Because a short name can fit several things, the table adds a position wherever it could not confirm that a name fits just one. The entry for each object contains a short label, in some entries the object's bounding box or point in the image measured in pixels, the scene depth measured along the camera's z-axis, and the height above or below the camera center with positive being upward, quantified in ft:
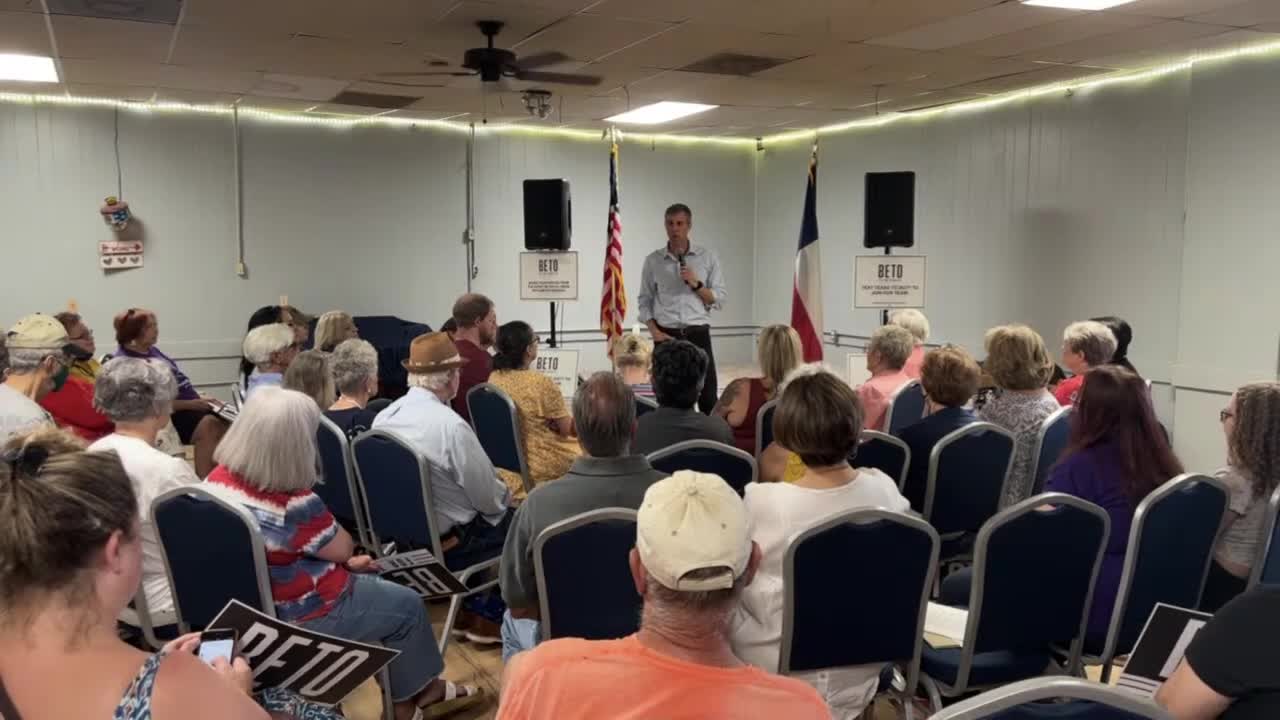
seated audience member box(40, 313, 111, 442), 14.25 -2.12
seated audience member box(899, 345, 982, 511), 12.65 -1.73
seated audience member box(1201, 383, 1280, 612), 9.38 -1.99
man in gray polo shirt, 8.40 -1.94
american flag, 24.56 -0.13
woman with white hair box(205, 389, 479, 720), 8.68 -2.46
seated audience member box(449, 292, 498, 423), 17.88 -1.36
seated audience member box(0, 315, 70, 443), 12.99 -1.20
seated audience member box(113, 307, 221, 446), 18.72 -1.66
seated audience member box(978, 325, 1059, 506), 13.66 -1.79
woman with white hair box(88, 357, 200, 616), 9.30 -1.71
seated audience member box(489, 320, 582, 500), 14.71 -2.33
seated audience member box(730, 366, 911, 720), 8.07 -1.98
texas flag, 25.23 -0.44
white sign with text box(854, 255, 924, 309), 24.61 -0.26
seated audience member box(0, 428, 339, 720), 4.50 -1.67
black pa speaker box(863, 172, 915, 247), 27.32 +1.77
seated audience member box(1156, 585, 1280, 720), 4.86 -2.02
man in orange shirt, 4.33 -1.76
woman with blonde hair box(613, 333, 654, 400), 17.39 -1.63
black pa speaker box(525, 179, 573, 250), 26.91 +1.60
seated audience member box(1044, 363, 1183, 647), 9.70 -1.86
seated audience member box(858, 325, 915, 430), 16.34 -1.62
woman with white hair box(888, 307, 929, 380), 20.08 -1.14
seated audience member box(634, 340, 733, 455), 12.46 -1.80
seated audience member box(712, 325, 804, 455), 14.75 -1.79
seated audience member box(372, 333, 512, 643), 11.94 -2.43
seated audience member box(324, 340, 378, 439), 13.79 -1.63
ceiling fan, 18.65 +4.32
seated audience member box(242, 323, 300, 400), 16.35 -1.42
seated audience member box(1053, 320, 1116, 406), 16.25 -1.25
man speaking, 25.91 -0.60
